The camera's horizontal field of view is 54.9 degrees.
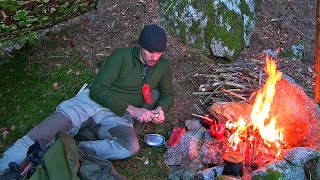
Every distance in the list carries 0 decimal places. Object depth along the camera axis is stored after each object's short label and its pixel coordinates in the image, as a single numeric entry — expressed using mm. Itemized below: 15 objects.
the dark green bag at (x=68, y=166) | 2774
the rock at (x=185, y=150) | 3524
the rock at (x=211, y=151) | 3437
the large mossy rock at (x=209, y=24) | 4828
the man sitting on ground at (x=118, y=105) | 3393
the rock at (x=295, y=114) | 3462
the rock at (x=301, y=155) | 3064
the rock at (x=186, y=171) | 3257
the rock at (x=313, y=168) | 3115
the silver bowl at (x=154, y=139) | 3792
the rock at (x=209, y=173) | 3145
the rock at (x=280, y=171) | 2954
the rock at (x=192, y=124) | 3909
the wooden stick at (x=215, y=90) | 4236
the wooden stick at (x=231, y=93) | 4105
